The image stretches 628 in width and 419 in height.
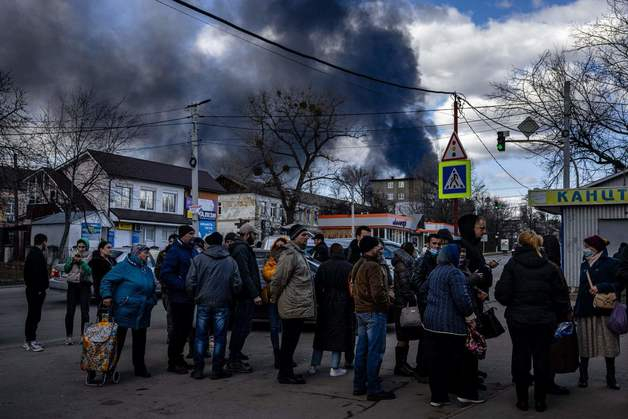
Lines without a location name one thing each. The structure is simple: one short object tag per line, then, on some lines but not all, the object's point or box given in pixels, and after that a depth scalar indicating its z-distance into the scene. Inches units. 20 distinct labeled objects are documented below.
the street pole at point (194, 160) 1013.2
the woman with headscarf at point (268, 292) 350.6
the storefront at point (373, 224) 2546.8
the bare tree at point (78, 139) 1430.9
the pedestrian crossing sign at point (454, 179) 511.1
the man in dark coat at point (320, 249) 631.8
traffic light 877.8
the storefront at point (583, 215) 815.7
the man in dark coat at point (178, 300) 336.2
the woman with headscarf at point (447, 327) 257.1
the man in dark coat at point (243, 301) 339.0
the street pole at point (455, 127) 557.9
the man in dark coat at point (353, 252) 463.2
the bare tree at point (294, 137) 1998.0
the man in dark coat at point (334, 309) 323.0
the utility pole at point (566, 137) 847.7
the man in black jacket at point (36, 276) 402.6
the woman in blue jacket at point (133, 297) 313.0
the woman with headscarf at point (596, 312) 291.3
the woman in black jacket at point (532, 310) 254.2
